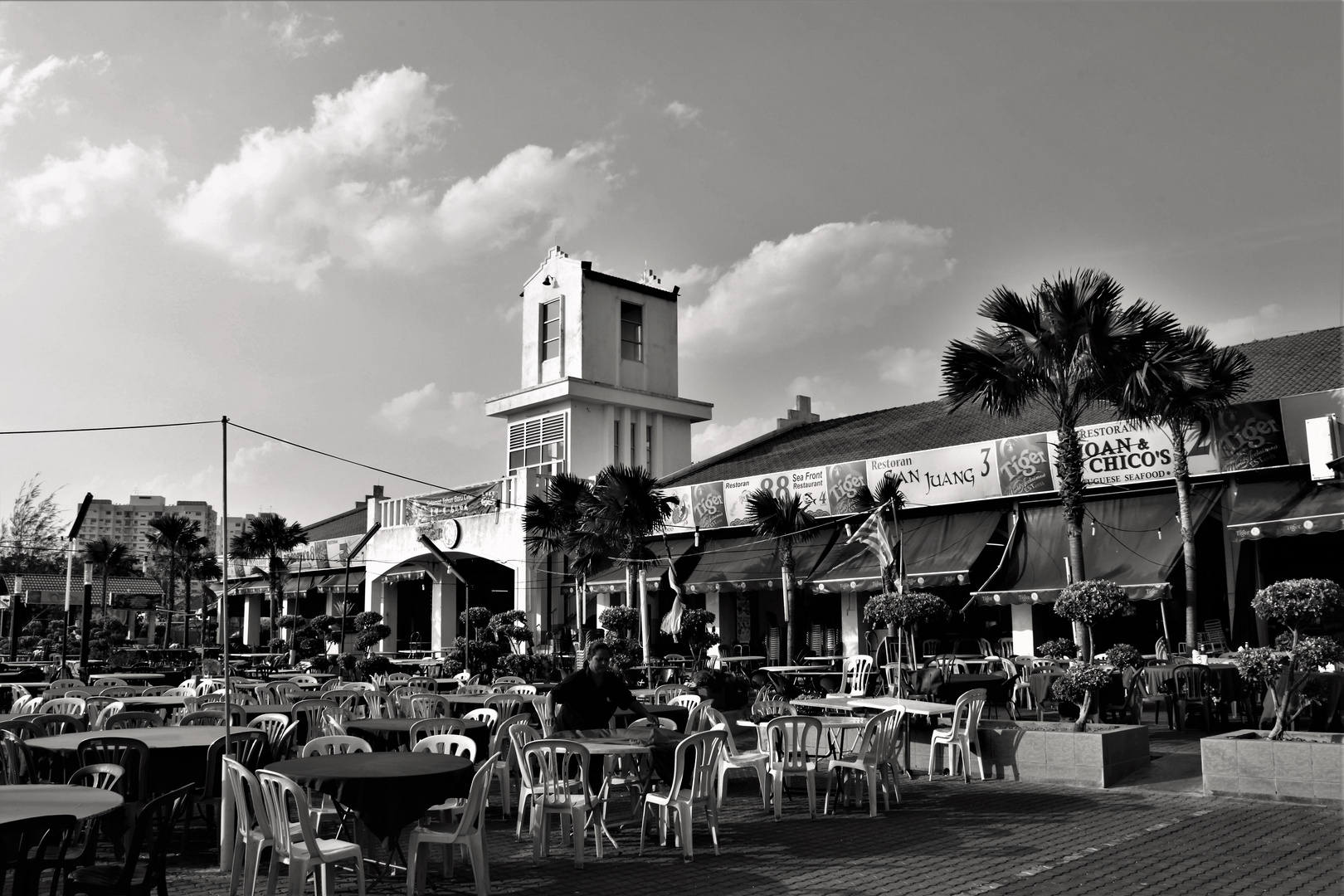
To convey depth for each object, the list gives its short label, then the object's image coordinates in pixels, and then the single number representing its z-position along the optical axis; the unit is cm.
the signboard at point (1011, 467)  1906
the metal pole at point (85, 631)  1802
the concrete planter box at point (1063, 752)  1074
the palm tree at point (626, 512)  2495
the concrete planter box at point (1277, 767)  932
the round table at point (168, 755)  795
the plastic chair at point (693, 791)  776
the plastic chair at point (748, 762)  941
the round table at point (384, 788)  628
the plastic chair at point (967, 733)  1127
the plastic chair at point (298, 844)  576
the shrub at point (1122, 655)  1171
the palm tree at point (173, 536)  4369
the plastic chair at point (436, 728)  930
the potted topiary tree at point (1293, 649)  973
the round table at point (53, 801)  518
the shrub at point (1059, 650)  1773
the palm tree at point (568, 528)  2612
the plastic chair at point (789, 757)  939
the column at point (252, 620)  4544
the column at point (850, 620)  2431
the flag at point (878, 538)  1917
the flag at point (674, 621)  2238
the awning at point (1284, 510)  1752
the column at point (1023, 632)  2141
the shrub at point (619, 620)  2298
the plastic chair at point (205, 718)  1011
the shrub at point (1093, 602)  1267
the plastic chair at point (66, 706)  1062
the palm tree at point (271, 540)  3841
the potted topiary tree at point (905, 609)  1548
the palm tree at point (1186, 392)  1728
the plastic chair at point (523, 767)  808
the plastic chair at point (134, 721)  938
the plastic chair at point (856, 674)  1771
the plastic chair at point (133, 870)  507
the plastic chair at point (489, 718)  1128
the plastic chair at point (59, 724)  931
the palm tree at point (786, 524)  2358
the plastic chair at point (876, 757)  951
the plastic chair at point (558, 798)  748
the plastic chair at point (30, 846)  475
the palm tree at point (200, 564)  4591
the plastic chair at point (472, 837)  624
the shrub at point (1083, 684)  1112
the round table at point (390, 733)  973
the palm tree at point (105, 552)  4591
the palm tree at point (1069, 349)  1658
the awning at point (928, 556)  2159
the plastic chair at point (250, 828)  592
